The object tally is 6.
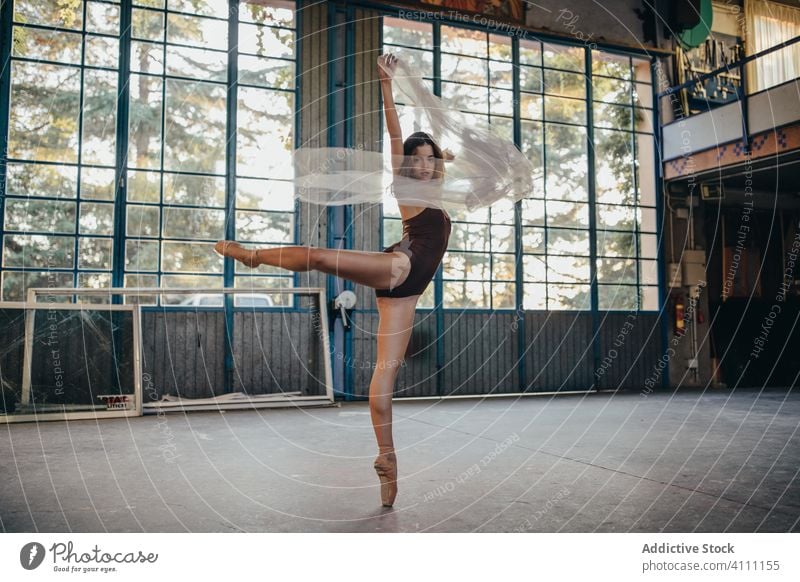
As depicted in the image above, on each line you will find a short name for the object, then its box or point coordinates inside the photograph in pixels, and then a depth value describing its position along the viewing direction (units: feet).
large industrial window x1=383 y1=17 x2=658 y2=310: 29.12
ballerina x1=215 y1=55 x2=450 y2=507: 8.87
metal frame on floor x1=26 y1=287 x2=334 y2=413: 21.47
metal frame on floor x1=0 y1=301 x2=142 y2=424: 19.38
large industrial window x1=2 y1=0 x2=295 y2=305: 23.21
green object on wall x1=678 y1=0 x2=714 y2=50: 32.49
